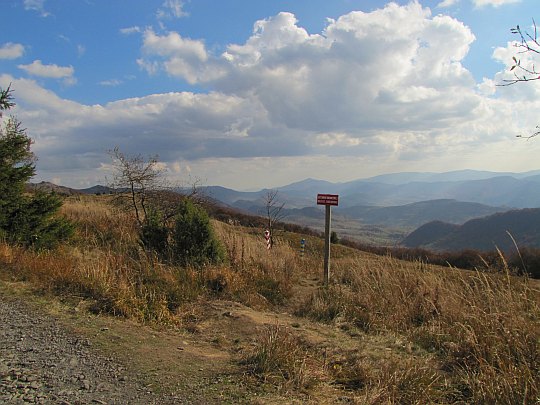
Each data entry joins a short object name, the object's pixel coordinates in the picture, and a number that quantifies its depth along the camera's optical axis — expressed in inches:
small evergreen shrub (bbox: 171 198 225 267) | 294.7
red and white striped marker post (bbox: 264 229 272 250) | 527.1
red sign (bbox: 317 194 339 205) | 332.5
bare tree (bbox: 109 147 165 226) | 463.8
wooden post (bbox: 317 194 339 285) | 330.9
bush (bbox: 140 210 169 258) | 320.5
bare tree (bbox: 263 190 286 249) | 817.5
